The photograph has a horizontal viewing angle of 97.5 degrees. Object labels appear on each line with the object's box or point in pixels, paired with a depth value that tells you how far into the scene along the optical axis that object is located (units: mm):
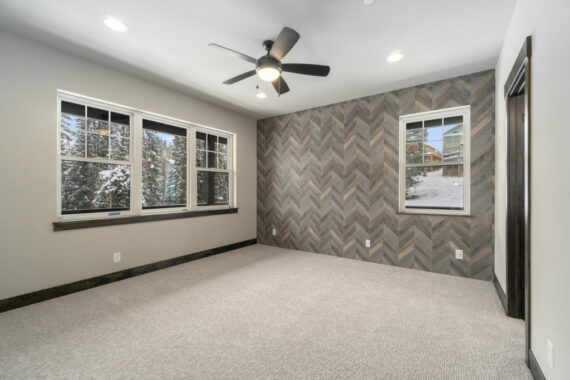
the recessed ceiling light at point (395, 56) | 2951
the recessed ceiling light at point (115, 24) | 2381
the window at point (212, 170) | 4668
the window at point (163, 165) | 3877
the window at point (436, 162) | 3664
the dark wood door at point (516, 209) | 2330
